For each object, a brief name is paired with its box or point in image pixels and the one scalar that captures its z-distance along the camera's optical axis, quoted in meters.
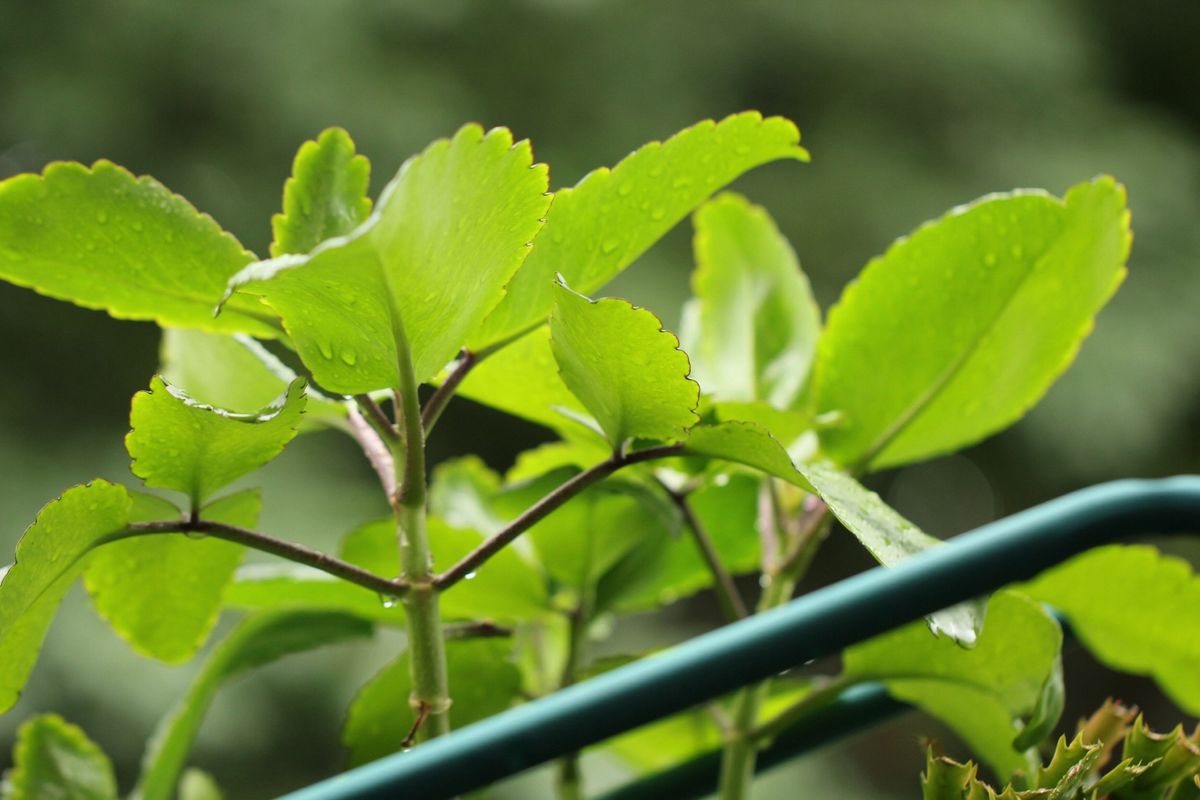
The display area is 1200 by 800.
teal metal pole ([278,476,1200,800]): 1.19
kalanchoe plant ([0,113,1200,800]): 1.23
